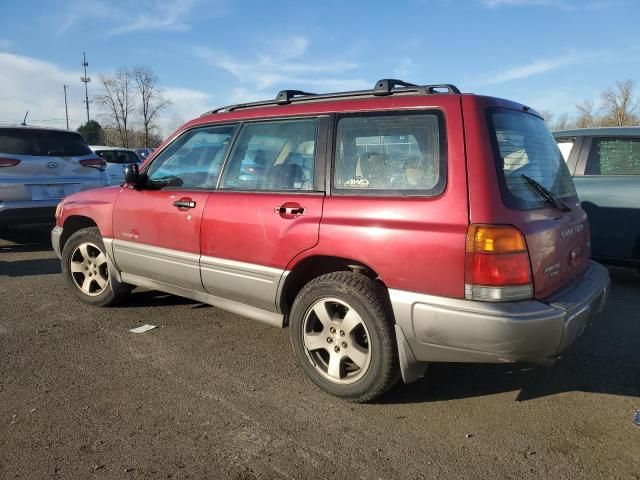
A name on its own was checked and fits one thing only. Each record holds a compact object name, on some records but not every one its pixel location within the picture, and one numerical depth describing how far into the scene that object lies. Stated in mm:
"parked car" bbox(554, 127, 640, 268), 5375
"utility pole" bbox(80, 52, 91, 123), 48875
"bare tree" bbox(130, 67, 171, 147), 46281
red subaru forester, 2572
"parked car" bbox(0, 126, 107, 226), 6902
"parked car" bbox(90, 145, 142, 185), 17156
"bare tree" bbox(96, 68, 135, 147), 46812
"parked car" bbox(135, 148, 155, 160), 27866
